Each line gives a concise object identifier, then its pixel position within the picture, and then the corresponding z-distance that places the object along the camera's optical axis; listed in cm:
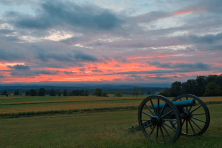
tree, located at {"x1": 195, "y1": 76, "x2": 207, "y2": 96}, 9315
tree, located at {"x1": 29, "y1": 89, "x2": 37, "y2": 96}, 12606
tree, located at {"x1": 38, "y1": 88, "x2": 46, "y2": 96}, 12531
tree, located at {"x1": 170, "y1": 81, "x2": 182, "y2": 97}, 9488
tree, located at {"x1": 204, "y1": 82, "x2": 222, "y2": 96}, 7881
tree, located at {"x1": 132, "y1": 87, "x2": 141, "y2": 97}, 12282
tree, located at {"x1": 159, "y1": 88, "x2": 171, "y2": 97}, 9575
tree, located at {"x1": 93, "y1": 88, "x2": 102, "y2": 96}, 11242
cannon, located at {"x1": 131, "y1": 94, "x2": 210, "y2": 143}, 662
